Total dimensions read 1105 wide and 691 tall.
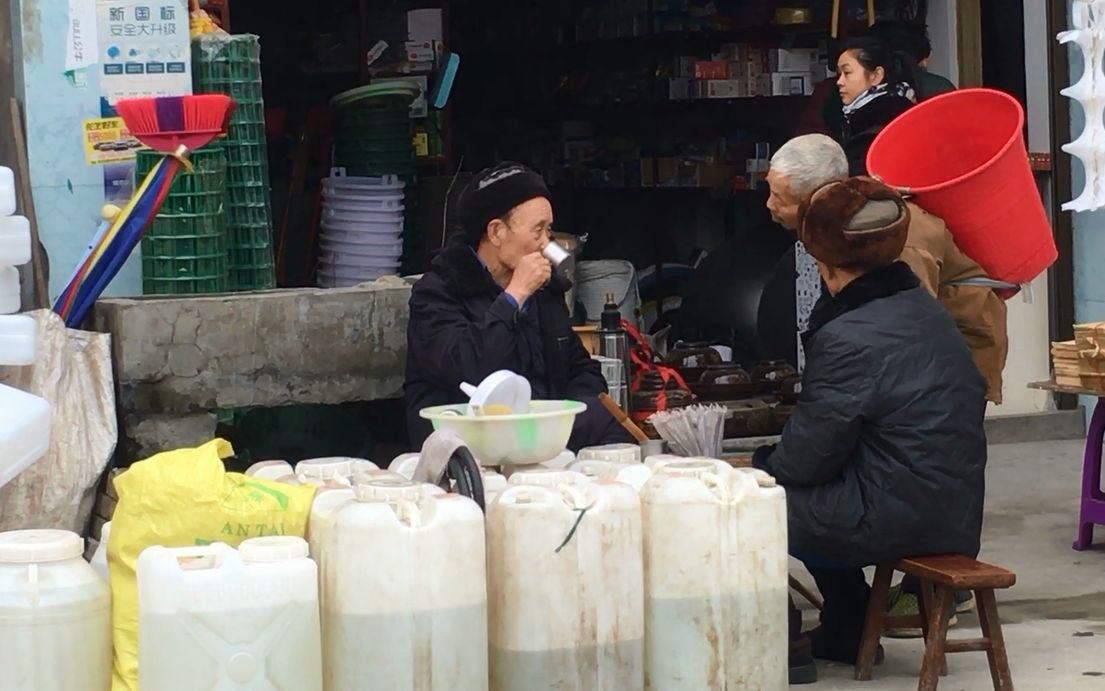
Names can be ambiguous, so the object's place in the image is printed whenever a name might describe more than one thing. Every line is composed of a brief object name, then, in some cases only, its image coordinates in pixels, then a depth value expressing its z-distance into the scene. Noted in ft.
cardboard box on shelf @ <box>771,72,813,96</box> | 33.12
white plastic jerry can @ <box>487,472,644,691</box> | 12.96
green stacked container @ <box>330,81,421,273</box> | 27.12
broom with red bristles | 18.39
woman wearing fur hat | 15.88
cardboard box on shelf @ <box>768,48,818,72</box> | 33.19
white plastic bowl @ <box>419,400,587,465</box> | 14.32
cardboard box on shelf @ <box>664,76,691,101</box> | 34.45
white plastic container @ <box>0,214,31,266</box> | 18.10
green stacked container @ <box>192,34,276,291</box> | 20.68
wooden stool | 15.35
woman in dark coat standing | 21.40
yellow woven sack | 12.95
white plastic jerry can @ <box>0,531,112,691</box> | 12.17
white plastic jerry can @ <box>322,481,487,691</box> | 12.26
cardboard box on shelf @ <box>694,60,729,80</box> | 33.81
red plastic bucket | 18.07
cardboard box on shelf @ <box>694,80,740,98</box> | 33.68
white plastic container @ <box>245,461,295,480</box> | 14.58
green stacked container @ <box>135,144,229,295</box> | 19.83
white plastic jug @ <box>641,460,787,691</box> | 13.52
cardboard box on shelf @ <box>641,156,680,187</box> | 35.78
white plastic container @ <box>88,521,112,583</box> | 13.58
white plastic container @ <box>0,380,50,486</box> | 15.17
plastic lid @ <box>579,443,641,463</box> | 15.38
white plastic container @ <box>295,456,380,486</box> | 14.28
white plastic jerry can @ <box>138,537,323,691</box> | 11.80
